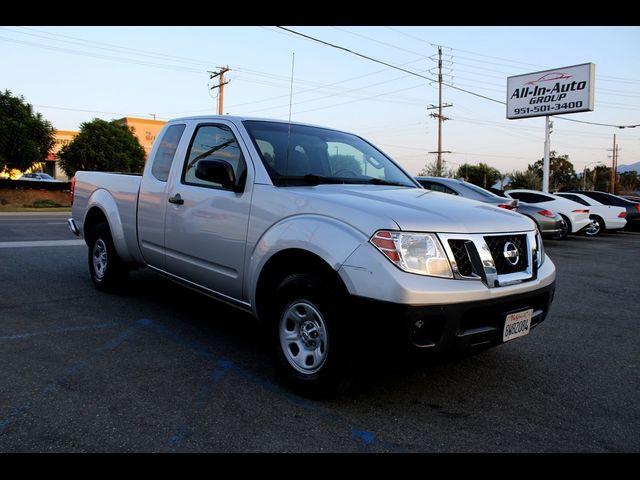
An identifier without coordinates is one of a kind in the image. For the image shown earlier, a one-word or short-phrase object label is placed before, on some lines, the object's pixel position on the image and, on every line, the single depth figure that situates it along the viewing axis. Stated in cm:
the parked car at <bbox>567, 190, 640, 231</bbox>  1841
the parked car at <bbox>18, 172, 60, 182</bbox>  4478
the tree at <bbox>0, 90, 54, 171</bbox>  3155
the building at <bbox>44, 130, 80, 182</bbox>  6600
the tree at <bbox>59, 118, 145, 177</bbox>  4169
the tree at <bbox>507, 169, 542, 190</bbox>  5516
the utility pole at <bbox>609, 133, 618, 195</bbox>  7285
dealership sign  2638
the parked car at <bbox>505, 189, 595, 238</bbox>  1530
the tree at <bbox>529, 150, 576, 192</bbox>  7981
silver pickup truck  293
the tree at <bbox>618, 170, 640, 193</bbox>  9181
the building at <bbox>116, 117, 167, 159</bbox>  6582
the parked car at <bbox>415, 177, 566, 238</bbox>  1059
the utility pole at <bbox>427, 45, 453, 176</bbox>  4241
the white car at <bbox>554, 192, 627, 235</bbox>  1783
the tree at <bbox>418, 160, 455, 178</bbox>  4142
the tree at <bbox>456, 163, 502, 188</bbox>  6875
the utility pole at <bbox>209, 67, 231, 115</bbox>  3750
